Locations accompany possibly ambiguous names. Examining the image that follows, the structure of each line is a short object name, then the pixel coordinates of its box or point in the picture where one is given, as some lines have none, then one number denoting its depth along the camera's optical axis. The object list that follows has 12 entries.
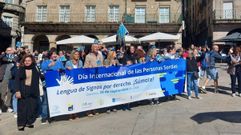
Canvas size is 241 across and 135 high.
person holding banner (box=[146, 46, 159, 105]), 6.90
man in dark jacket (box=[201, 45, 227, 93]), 8.15
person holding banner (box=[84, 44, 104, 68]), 6.05
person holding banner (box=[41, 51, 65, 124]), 5.55
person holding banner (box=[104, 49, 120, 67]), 6.38
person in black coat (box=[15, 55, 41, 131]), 5.02
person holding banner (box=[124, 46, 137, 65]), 6.65
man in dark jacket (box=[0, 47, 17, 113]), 6.35
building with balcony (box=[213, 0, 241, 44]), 22.34
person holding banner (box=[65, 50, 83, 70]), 5.91
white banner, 5.51
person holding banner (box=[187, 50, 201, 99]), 7.33
